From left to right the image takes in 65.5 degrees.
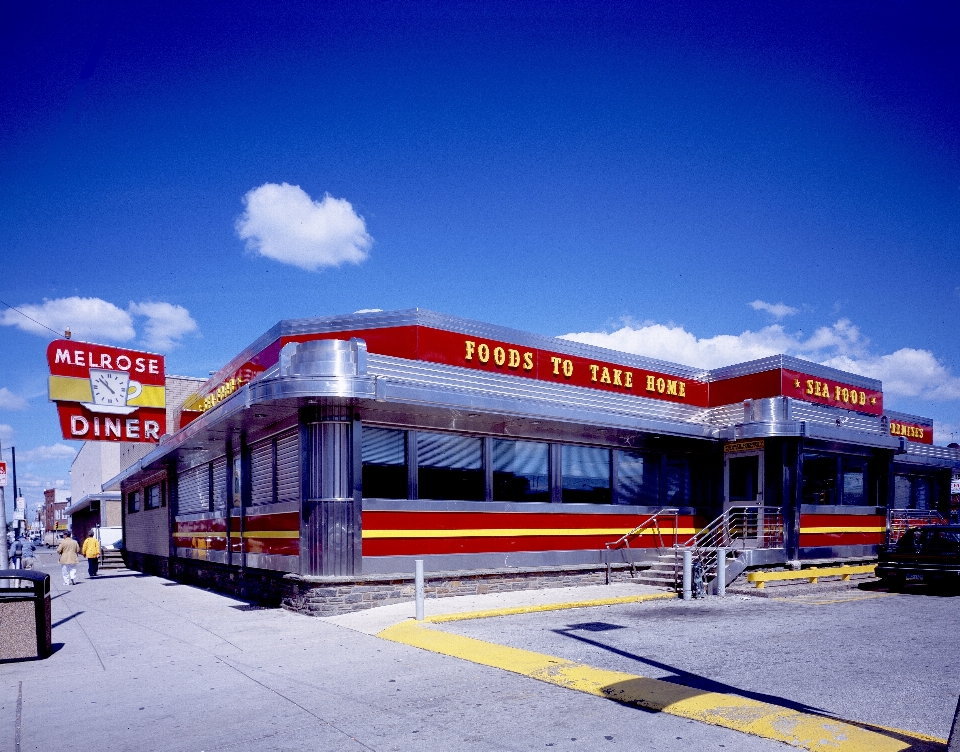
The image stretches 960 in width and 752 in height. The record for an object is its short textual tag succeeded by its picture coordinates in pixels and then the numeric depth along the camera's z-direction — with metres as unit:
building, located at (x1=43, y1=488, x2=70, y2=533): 142.00
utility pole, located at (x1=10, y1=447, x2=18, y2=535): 45.16
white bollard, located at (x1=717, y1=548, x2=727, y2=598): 15.31
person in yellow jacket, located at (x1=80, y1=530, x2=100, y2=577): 25.12
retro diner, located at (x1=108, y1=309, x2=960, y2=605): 13.20
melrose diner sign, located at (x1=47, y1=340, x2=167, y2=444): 19.77
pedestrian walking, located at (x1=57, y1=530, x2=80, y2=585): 21.89
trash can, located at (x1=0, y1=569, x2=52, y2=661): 9.38
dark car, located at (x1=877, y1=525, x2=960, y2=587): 15.40
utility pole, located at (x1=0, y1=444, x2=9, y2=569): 13.55
